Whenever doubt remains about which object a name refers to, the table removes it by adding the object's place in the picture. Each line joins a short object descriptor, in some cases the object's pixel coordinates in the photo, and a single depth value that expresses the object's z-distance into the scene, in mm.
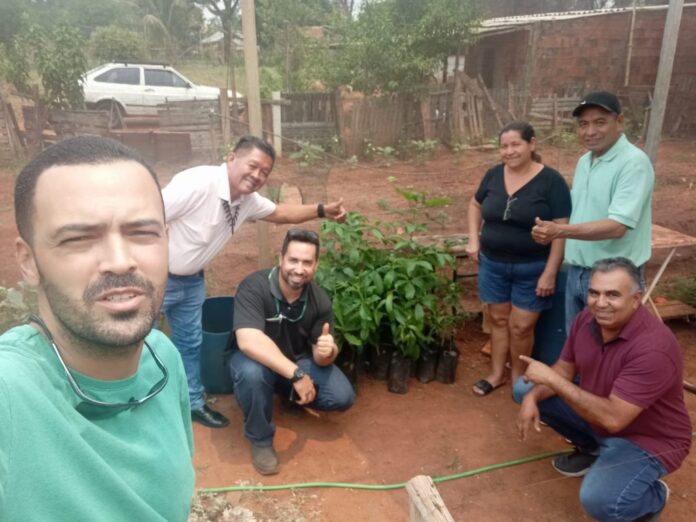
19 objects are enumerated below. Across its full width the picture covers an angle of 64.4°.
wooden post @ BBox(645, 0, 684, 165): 3729
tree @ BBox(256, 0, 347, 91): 11828
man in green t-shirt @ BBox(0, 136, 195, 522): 851
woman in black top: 3098
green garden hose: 2721
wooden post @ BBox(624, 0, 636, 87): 12120
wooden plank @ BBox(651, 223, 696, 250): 3853
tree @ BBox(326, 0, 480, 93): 10219
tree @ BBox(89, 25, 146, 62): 11461
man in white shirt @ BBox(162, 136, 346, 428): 2805
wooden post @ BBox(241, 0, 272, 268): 3279
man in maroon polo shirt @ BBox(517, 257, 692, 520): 2256
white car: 9547
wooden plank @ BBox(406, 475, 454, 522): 1456
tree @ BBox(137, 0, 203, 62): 13672
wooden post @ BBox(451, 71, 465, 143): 10422
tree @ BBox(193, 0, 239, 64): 13125
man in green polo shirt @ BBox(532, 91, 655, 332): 2736
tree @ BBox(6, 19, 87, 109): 7965
